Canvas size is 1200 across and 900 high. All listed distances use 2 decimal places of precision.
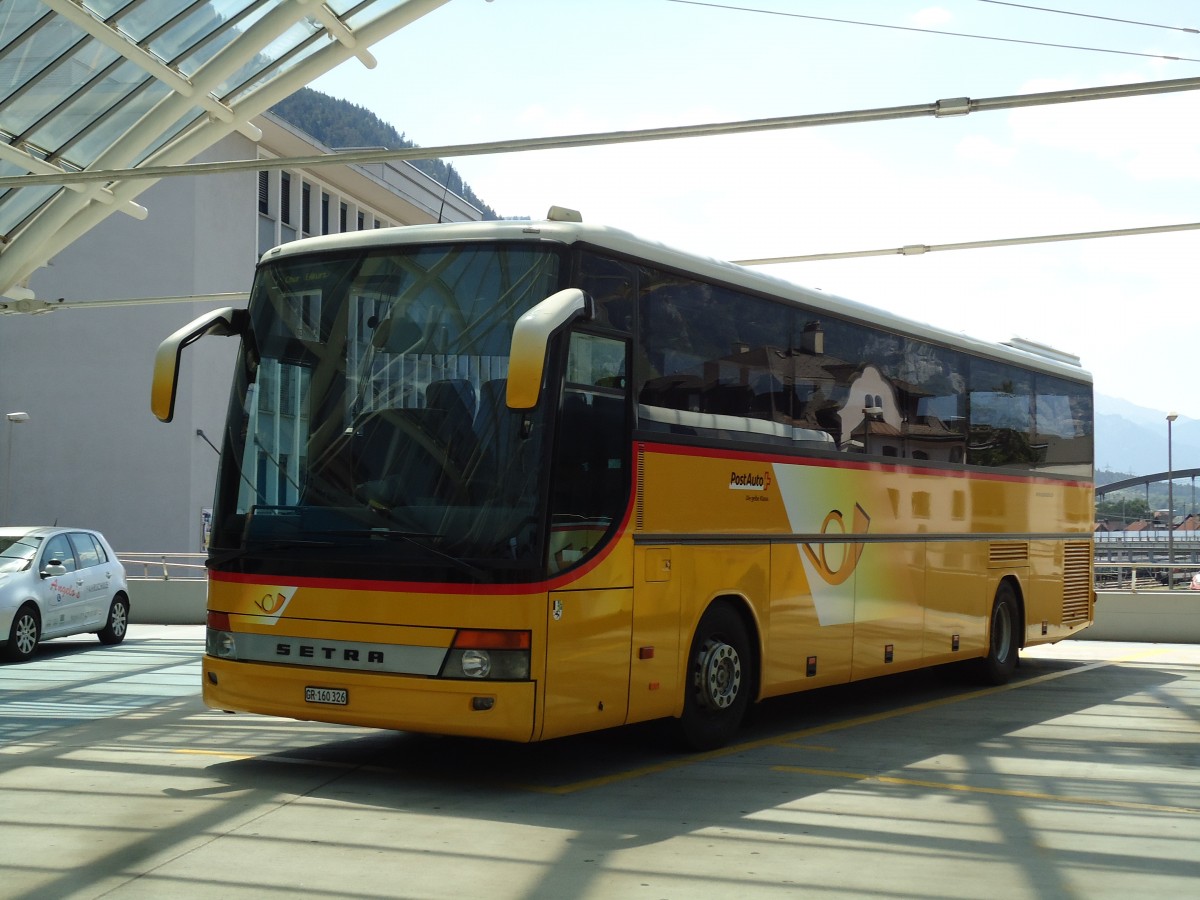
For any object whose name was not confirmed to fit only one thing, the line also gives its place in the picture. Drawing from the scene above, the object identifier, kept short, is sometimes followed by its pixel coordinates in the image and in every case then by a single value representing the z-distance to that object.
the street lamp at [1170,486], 48.59
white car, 17.91
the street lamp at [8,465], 34.41
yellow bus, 8.60
